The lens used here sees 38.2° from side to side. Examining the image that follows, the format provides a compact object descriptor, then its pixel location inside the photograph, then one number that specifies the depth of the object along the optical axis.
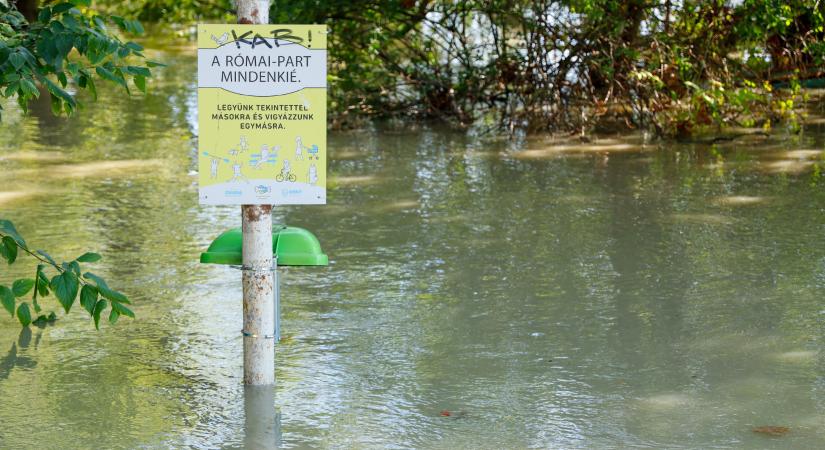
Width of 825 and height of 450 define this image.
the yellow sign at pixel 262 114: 5.03
